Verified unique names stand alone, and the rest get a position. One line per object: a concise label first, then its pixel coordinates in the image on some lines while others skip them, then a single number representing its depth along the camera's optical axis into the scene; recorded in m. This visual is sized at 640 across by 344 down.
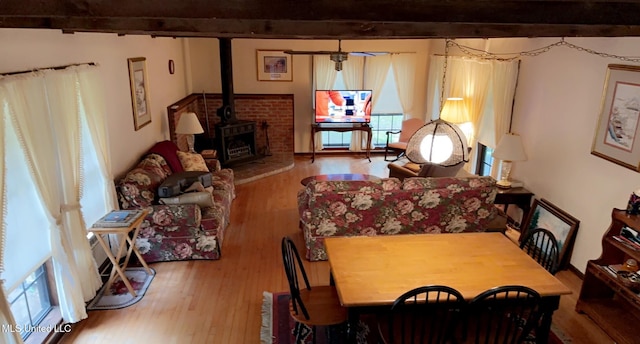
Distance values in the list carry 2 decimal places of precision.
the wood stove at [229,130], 7.04
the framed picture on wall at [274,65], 8.00
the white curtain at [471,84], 5.78
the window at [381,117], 8.38
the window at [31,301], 2.96
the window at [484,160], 6.13
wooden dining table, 2.55
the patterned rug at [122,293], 3.61
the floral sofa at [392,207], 4.18
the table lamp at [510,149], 4.80
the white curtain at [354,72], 8.14
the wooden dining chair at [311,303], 2.69
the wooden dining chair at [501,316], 2.34
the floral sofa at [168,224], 4.23
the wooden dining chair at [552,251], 3.03
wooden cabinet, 3.12
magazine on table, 3.57
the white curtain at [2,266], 2.42
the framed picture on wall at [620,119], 3.49
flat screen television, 8.09
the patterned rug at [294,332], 3.17
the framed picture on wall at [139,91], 5.00
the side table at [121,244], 3.52
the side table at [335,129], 8.08
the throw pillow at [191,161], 5.60
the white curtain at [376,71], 8.19
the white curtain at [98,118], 3.64
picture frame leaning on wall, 4.18
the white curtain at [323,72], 8.04
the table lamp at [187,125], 6.23
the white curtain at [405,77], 8.21
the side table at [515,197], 4.84
